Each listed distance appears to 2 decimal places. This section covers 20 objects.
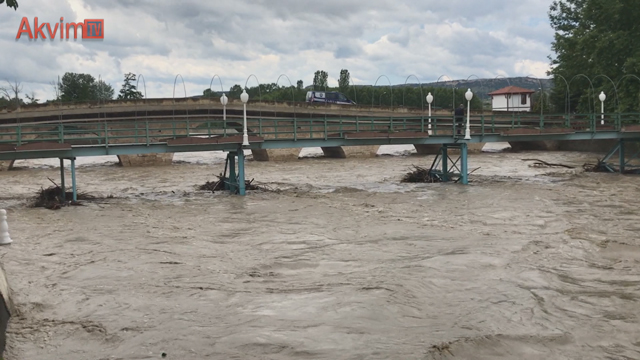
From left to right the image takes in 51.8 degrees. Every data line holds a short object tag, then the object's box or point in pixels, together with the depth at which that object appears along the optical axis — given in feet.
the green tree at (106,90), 407.54
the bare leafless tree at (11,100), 210.67
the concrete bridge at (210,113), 181.37
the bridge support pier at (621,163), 112.68
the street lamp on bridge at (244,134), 80.84
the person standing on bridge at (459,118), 97.91
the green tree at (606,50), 141.28
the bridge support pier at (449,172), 97.30
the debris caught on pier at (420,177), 103.45
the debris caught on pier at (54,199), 77.00
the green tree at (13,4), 25.11
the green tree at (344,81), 333.21
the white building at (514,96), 302.04
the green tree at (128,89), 350.19
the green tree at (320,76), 341.41
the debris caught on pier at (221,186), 93.45
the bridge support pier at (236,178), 85.87
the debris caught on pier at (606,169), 113.29
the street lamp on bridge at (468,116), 90.17
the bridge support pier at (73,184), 79.44
